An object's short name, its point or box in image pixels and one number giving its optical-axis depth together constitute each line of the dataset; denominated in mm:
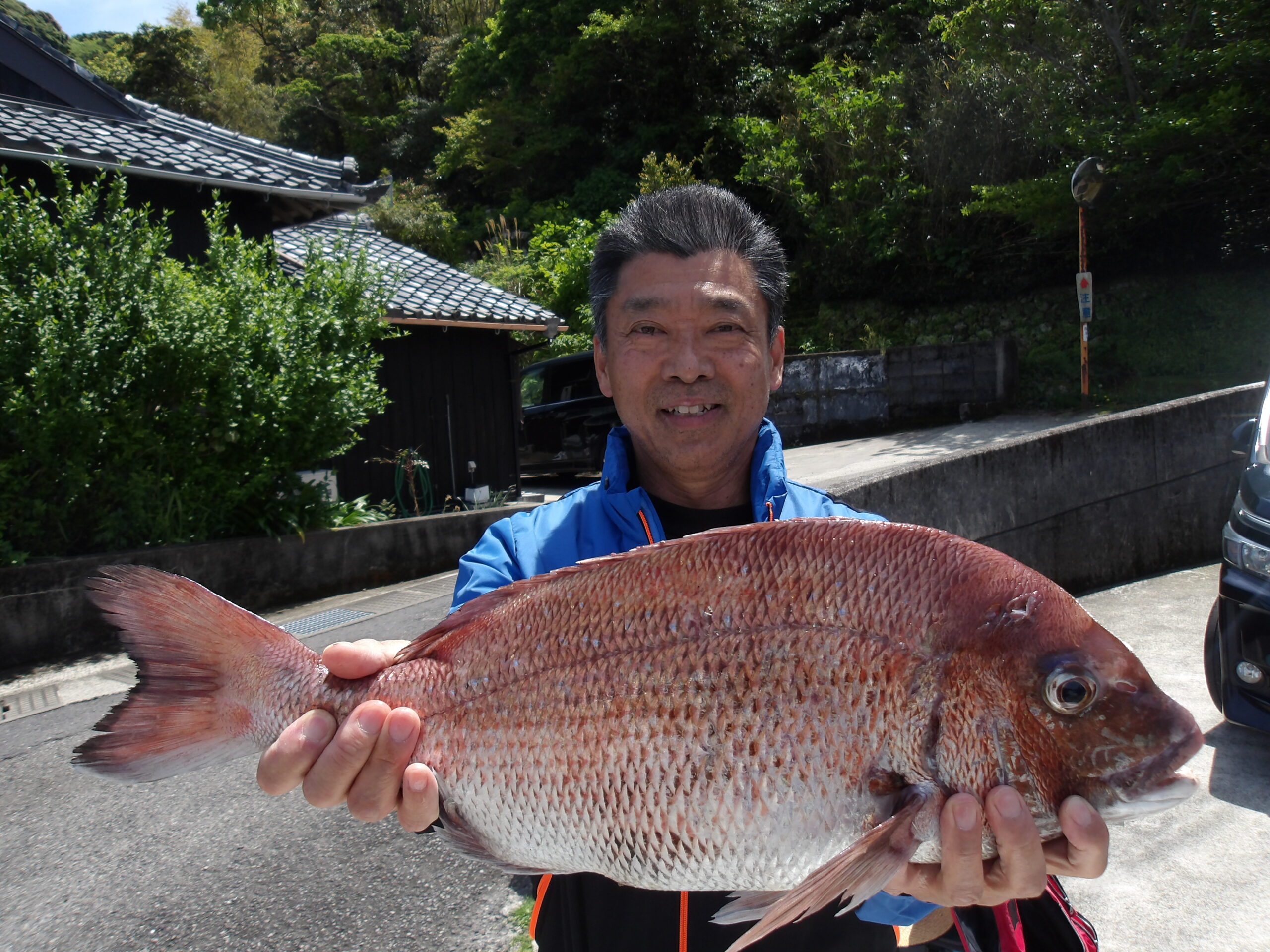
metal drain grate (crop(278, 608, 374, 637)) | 7278
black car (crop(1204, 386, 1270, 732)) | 4102
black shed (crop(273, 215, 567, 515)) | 12555
